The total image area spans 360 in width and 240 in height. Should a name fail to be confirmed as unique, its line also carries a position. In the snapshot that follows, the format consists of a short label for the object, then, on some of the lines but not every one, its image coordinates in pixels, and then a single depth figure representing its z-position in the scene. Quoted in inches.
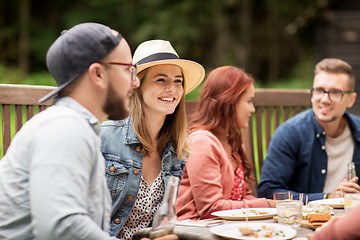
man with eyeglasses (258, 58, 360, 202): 265.3
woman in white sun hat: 183.0
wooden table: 138.3
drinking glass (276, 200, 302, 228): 149.4
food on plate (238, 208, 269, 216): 163.9
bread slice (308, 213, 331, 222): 151.3
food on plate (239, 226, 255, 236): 135.3
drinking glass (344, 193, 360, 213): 155.7
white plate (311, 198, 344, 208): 180.3
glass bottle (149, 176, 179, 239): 125.0
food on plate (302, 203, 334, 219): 155.1
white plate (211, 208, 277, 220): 159.9
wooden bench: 189.2
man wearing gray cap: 101.4
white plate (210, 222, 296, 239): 134.5
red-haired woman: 204.9
